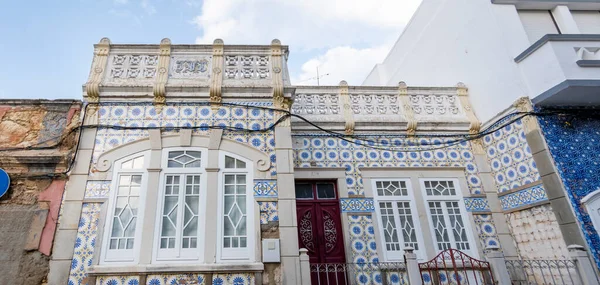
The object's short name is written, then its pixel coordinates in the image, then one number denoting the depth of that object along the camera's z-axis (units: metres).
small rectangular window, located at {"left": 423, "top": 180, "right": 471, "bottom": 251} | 7.46
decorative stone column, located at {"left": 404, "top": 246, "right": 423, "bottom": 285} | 5.36
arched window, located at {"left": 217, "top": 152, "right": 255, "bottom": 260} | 5.51
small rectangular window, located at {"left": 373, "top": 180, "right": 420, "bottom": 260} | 7.29
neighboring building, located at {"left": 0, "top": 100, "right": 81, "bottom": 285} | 5.29
